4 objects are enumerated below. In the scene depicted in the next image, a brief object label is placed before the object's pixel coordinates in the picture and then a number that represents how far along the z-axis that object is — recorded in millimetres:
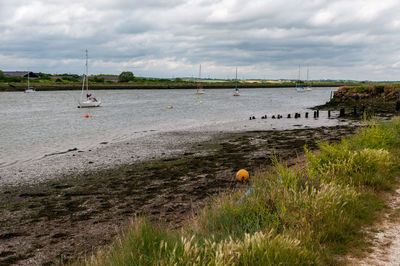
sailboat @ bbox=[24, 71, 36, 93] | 98125
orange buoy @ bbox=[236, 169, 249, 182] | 11727
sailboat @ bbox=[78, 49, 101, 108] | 55769
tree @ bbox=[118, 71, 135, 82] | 155125
